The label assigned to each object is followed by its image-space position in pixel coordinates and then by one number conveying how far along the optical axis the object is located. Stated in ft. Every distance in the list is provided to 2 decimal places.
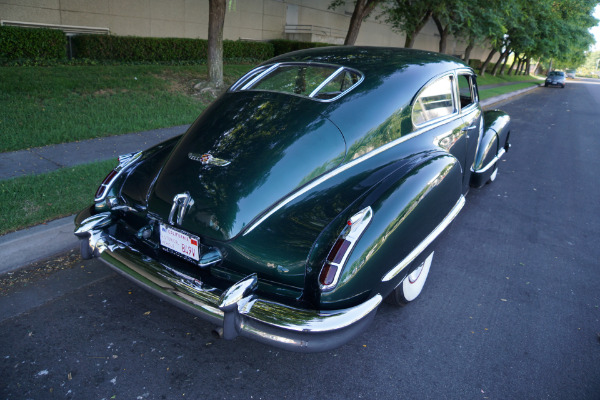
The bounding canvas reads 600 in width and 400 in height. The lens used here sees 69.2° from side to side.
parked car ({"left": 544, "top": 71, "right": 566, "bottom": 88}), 109.81
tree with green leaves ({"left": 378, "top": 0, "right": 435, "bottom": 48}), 47.78
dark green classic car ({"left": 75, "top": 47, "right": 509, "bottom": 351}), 7.43
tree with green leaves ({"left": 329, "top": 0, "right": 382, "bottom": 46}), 42.19
